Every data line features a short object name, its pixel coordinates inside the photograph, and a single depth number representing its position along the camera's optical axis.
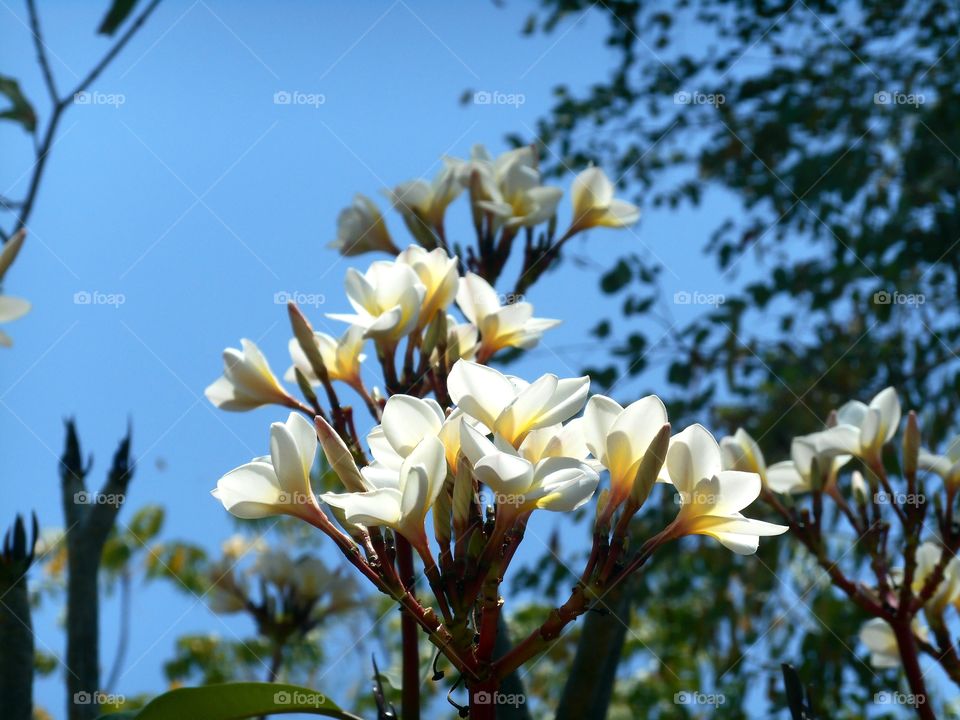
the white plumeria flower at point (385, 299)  1.21
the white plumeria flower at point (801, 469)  1.50
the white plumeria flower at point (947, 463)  1.42
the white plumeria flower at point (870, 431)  1.44
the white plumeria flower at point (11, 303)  0.98
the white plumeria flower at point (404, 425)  0.85
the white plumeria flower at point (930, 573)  1.37
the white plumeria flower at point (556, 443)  0.89
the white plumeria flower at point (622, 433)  0.87
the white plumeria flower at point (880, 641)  1.57
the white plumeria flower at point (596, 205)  1.83
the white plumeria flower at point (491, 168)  1.64
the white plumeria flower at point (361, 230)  1.75
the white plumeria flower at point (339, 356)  1.28
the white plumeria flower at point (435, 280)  1.26
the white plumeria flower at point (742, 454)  1.49
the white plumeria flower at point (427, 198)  1.70
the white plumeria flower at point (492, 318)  1.29
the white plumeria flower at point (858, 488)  1.46
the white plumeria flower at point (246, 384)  1.31
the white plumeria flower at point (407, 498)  0.79
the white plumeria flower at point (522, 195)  1.63
